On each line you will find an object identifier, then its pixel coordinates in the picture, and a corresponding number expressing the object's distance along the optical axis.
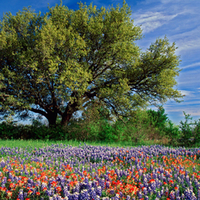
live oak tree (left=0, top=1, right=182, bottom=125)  13.68
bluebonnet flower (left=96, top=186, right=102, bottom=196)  3.59
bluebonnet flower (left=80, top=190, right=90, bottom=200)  3.38
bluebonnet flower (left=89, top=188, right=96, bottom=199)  3.41
